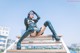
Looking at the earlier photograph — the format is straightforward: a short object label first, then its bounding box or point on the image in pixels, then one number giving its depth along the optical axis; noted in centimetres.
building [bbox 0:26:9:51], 7544
